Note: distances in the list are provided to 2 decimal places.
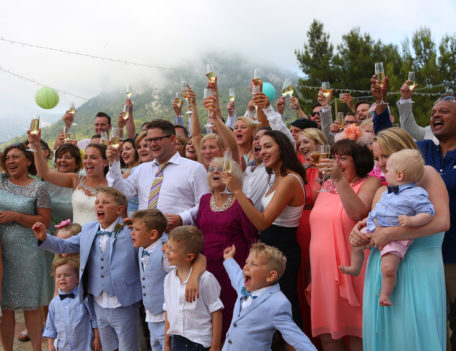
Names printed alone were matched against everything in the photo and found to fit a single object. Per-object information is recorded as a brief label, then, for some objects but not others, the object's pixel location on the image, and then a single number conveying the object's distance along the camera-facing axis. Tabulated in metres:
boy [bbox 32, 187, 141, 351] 3.67
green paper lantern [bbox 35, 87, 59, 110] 9.15
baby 2.57
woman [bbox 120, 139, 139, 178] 5.59
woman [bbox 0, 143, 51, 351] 4.50
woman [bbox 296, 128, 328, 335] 3.83
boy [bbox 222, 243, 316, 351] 2.65
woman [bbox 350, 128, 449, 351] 2.57
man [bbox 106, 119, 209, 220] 3.97
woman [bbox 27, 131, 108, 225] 4.57
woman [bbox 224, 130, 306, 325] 3.29
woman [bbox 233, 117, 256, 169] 4.67
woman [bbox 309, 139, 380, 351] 3.20
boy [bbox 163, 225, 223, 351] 3.08
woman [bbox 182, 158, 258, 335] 3.38
